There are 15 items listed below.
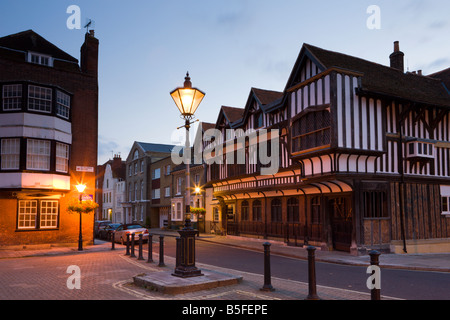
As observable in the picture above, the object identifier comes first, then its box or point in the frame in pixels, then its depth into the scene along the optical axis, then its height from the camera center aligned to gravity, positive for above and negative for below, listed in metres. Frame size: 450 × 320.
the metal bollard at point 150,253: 14.42 -2.20
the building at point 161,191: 42.69 +0.39
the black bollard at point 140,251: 15.26 -2.25
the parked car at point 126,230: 23.32 -2.26
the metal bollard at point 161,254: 13.17 -2.05
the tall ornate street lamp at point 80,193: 19.52 +0.07
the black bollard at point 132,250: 16.48 -2.37
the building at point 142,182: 47.22 +1.66
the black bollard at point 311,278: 7.45 -1.61
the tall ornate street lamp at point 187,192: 9.38 +0.05
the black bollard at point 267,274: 8.45 -1.74
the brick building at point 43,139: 20.06 +3.01
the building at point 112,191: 55.94 +0.56
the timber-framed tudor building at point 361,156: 16.70 +1.75
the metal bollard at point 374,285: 6.48 -1.52
